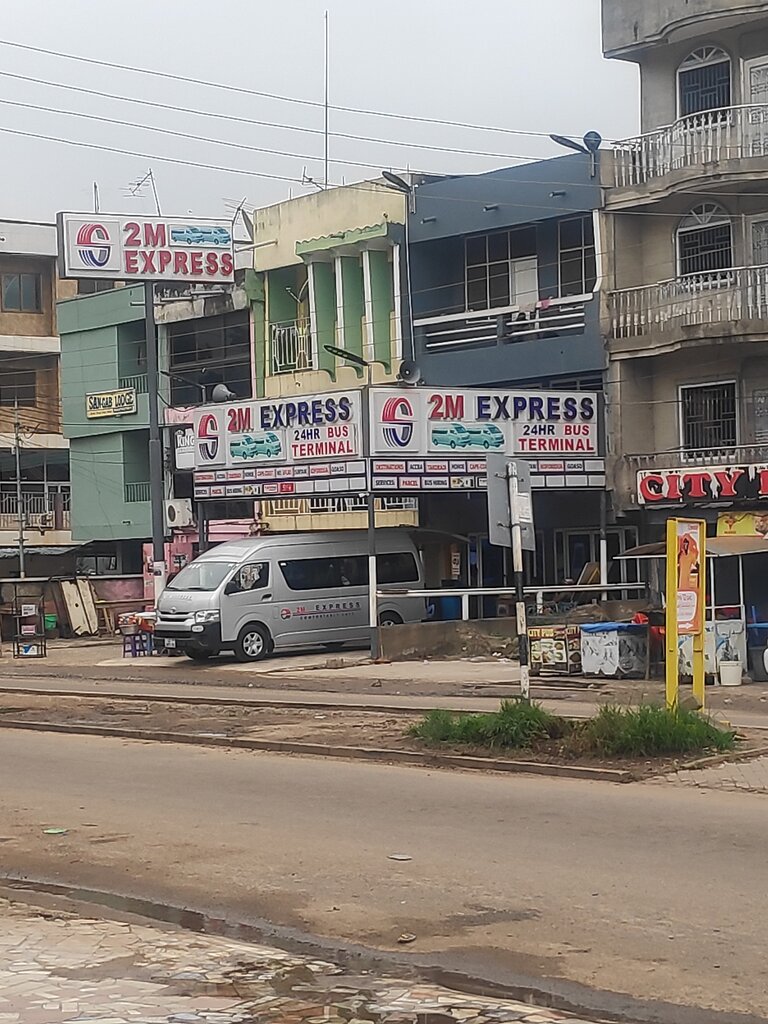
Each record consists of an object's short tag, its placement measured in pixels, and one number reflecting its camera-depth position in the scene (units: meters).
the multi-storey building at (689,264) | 30.56
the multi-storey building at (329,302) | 38.09
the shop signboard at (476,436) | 30.78
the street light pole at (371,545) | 30.28
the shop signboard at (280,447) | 30.73
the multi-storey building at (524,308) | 33.62
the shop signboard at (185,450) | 34.72
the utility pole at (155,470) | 35.16
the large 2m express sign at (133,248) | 37.44
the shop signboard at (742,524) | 29.70
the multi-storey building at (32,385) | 59.47
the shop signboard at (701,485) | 30.19
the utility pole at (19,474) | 52.53
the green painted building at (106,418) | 50.47
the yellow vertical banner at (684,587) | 16.28
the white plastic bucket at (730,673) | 23.86
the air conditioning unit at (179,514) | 46.72
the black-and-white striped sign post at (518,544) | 16.00
